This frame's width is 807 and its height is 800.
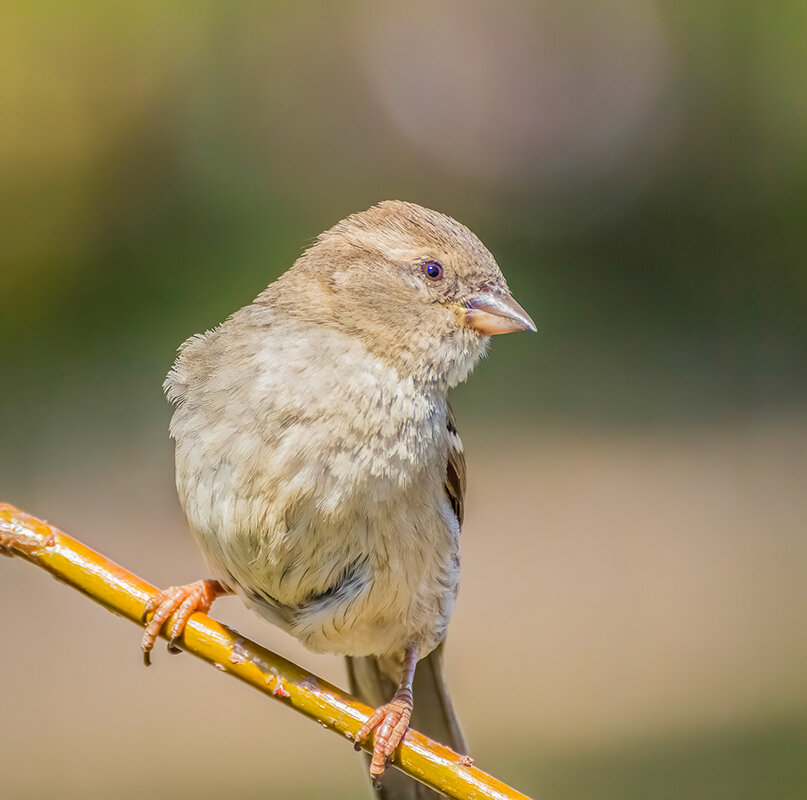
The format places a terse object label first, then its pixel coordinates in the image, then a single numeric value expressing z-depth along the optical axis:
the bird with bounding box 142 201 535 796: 2.34
